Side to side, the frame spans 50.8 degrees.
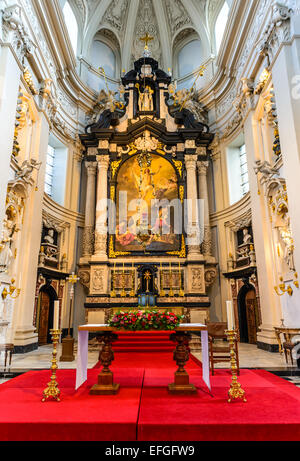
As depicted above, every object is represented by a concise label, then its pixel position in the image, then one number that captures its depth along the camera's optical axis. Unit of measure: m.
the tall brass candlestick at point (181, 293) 12.87
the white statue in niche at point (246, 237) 12.44
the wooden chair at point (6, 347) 7.01
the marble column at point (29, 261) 9.62
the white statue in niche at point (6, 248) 8.64
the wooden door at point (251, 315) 11.68
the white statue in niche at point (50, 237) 12.91
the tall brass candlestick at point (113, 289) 12.87
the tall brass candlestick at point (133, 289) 12.93
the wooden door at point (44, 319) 11.86
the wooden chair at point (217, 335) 6.38
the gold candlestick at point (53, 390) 4.39
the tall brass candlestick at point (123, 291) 12.90
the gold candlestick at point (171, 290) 13.01
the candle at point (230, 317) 4.37
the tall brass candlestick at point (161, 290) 13.04
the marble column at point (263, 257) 9.41
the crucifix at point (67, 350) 8.20
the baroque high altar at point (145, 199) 12.96
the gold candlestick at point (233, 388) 4.31
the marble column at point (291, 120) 7.59
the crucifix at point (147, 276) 13.32
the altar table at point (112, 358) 4.73
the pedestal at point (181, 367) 4.72
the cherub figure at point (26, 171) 9.66
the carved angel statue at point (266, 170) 9.32
